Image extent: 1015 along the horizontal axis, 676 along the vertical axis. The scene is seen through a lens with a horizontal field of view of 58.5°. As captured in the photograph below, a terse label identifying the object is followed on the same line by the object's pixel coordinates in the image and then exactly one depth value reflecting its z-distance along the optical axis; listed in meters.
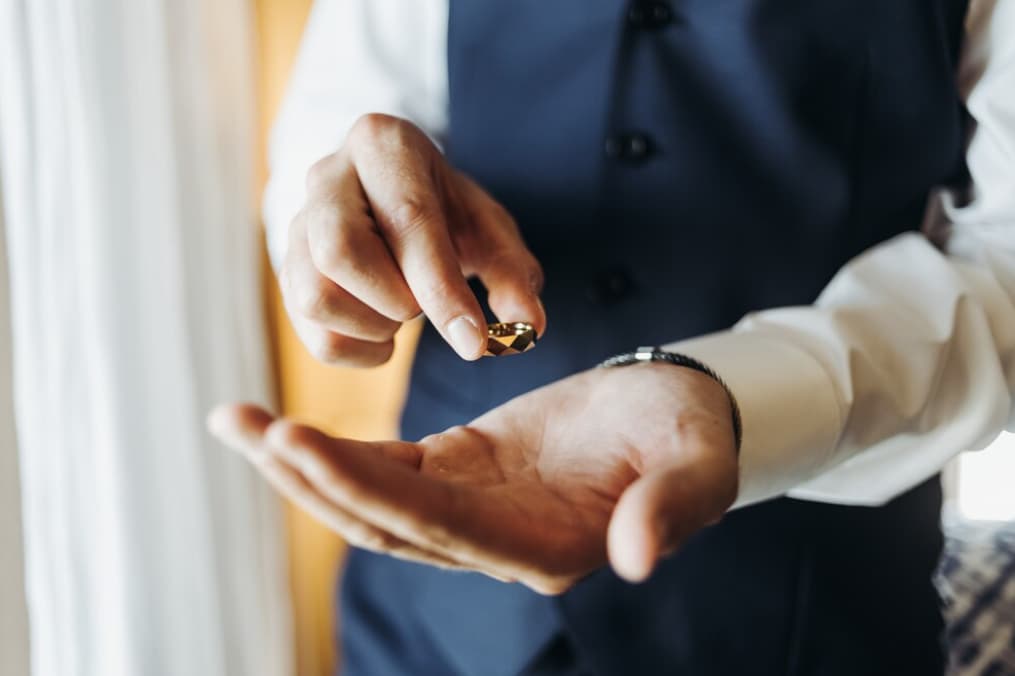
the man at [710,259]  0.59
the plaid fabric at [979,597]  1.25
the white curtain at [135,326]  0.82
